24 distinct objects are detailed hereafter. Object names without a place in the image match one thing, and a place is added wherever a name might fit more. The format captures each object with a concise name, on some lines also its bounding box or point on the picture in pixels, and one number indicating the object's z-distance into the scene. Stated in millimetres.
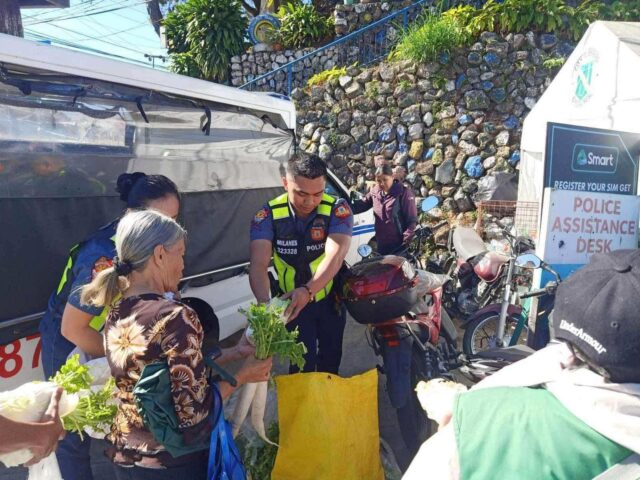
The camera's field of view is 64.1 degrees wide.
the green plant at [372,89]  10383
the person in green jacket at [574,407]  975
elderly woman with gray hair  1566
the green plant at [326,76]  10977
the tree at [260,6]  15703
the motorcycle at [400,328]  2869
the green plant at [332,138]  10727
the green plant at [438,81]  9711
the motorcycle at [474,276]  4449
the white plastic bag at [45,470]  1847
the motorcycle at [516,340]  2695
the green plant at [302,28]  13039
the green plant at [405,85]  10016
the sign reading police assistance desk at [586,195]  3652
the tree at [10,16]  5633
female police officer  1988
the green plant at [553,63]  9289
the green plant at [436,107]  9773
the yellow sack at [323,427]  2373
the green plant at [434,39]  9617
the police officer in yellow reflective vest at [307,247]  2801
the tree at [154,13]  21922
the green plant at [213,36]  14148
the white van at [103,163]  2523
